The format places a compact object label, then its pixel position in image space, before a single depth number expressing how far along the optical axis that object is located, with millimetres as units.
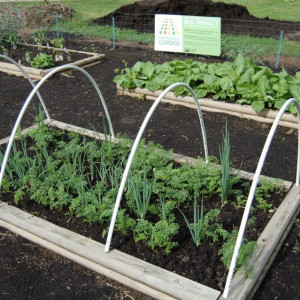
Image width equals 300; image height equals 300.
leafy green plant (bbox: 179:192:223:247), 2693
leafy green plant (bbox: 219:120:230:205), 3004
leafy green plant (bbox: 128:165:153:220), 2799
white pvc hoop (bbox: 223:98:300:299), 2184
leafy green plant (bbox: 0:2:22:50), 8500
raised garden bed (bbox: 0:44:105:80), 6980
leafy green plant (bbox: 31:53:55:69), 7109
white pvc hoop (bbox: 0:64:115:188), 3037
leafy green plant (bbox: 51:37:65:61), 7680
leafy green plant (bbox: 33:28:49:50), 8415
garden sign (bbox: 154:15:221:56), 7246
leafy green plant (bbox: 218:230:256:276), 2488
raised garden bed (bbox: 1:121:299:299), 2383
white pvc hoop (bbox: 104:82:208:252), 2529
